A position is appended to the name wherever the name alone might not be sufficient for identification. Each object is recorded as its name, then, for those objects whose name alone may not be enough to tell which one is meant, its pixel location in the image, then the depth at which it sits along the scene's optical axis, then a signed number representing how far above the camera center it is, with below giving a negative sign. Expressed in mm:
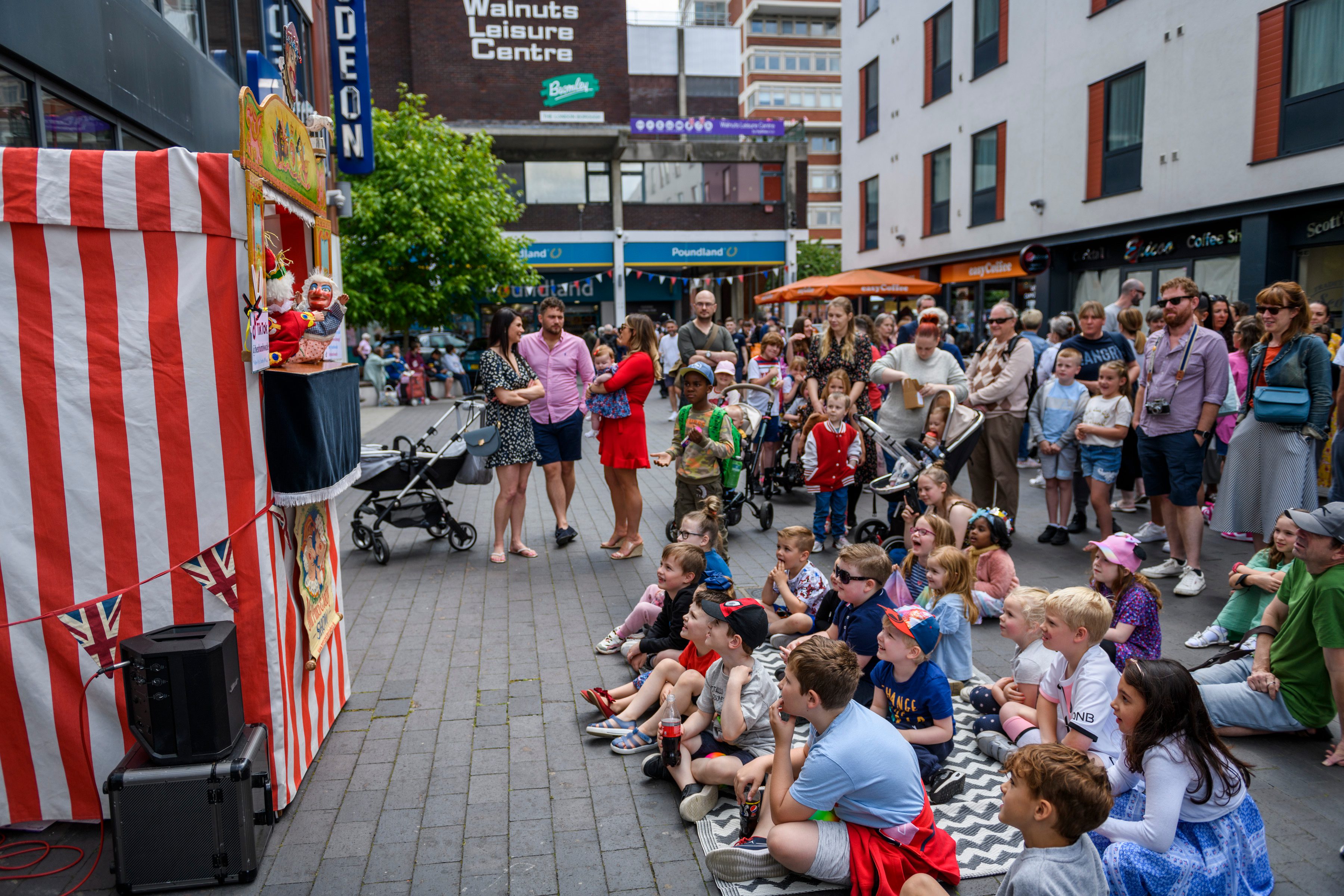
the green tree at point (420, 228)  23453 +2651
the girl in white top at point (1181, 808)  3076 -1666
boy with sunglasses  4648 -1414
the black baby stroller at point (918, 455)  7500 -1116
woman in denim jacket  6387 -872
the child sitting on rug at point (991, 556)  5926 -1542
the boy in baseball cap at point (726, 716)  3986 -1759
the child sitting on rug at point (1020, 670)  4445 -1743
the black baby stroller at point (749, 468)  8844 -1467
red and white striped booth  3412 -361
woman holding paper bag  8195 -477
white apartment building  13766 +3419
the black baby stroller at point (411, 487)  8094 -1402
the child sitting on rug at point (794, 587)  5688 -1684
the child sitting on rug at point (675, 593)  4953 -1454
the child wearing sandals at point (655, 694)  4418 -1853
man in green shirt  4152 -1638
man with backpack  8297 -729
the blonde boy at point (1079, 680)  3797 -1542
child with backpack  7449 -953
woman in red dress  7891 -947
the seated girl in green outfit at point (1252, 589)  4875 -1505
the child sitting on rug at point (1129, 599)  4598 -1421
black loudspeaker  3305 -1310
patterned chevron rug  3443 -2097
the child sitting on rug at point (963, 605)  5160 -1601
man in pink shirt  8031 -509
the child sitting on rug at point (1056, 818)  2725 -1500
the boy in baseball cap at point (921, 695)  4047 -1697
